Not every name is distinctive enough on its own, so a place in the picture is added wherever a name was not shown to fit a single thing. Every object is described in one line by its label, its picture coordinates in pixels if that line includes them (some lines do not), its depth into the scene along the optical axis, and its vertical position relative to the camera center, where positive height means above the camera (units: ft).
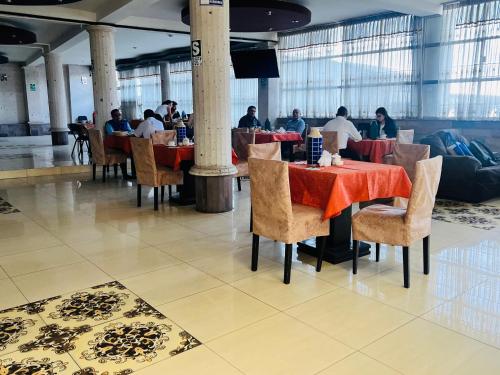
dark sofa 19.75 -3.27
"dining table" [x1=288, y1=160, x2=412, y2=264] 11.07 -2.12
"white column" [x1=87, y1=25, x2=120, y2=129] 29.86 +2.54
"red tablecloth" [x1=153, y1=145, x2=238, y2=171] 18.69 -1.96
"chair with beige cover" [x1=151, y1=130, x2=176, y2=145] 22.62 -1.43
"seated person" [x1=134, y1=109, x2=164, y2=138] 24.91 -1.08
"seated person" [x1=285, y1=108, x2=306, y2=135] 31.73 -1.20
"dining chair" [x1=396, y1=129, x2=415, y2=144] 21.99 -1.50
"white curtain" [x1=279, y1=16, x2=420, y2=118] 30.81 +2.94
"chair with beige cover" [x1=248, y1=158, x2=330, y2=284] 10.50 -2.57
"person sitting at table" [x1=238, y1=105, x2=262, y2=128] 32.63 -0.89
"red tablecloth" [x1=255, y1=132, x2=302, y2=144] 28.07 -1.87
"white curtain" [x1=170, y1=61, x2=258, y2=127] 47.19 +1.98
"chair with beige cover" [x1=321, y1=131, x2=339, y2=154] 21.33 -1.63
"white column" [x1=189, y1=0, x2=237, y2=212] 17.01 +0.03
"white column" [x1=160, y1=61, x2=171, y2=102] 56.54 +3.82
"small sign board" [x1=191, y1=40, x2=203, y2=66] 17.12 +2.11
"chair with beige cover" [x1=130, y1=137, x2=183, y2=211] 18.06 -2.55
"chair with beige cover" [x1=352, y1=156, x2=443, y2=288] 10.28 -2.71
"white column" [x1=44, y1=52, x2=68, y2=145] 44.83 +1.15
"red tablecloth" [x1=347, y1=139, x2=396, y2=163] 23.58 -2.17
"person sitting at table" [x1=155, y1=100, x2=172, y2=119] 36.27 -0.13
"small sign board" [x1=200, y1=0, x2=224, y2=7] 16.81 +3.94
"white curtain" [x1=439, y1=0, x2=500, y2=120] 26.32 +2.68
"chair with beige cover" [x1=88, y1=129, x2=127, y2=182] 25.39 -2.62
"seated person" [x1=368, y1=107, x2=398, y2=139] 24.44 -1.15
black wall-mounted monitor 36.01 +3.58
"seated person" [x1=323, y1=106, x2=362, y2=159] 23.90 -1.23
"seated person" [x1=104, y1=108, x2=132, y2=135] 29.38 -0.94
